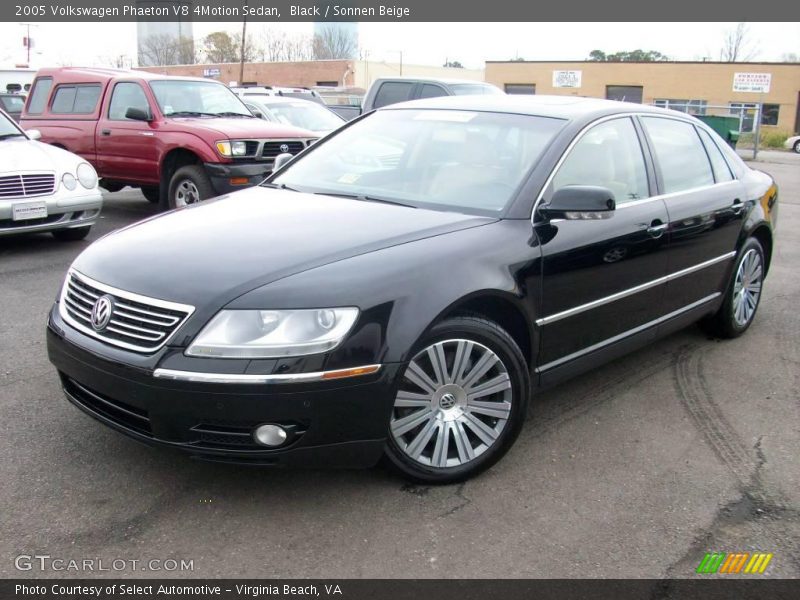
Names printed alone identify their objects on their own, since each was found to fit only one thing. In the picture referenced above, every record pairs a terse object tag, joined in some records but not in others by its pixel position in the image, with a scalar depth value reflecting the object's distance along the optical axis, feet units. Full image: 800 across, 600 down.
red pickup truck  28.71
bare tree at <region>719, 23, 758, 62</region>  227.42
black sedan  9.36
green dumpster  75.66
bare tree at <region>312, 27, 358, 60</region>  185.57
